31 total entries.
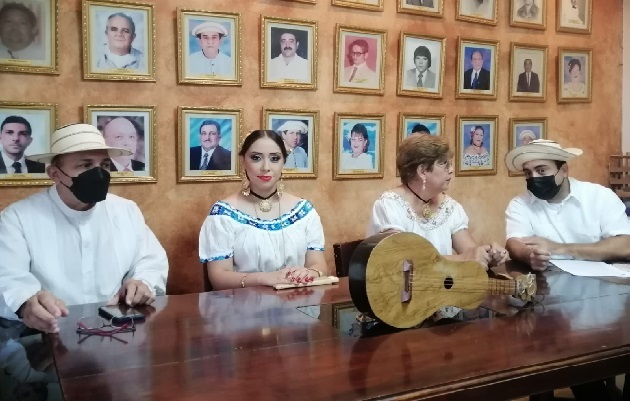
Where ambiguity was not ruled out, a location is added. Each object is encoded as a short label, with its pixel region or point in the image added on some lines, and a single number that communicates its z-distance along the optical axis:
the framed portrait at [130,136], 3.52
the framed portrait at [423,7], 4.42
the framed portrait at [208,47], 3.70
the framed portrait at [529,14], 4.89
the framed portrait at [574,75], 5.12
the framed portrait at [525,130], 4.97
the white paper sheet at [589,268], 2.89
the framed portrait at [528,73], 4.93
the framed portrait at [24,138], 3.28
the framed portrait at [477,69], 4.71
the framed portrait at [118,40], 3.44
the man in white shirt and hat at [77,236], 2.61
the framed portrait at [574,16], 5.09
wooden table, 1.48
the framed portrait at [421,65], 4.46
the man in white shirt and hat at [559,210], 3.36
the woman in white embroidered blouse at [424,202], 3.35
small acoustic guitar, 1.98
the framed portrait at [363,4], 4.18
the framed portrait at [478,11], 4.67
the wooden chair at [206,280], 3.18
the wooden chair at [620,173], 5.22
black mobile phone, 2.08
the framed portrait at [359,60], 4.21
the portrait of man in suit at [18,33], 3.23
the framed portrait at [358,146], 4.26
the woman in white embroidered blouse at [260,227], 3.17
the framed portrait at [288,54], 3.95
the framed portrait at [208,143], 3.75
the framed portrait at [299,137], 4.04
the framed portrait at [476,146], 4.77
